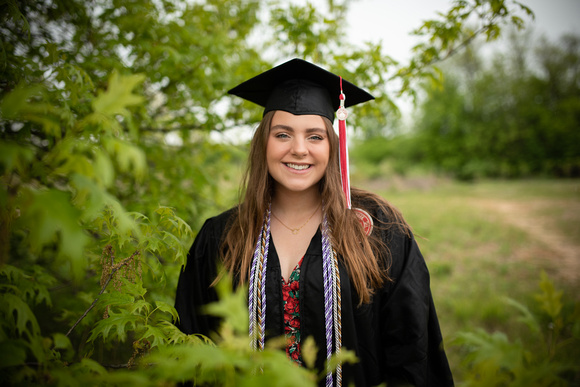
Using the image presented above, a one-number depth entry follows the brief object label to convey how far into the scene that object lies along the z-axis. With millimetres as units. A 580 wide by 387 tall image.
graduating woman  1458
